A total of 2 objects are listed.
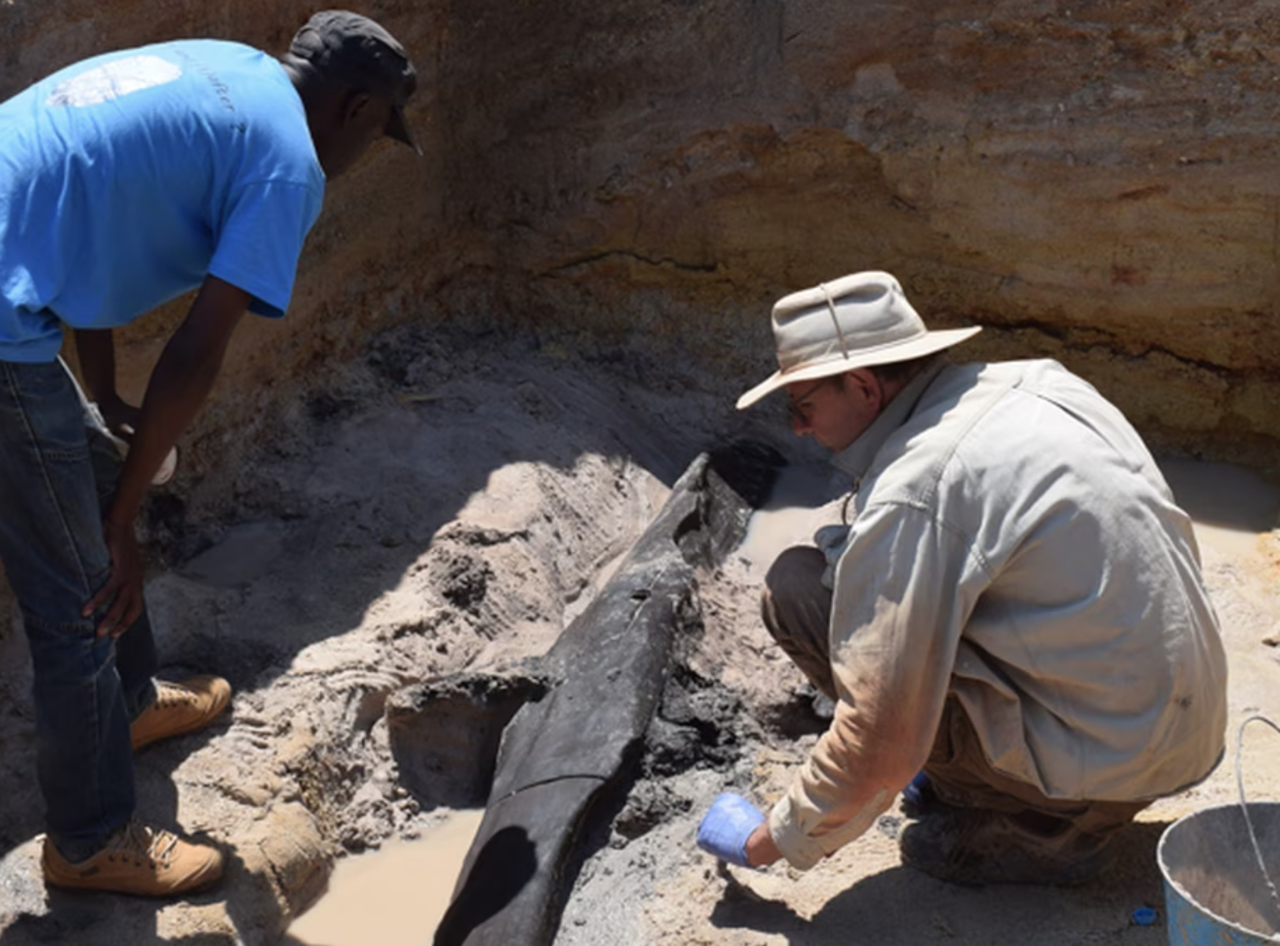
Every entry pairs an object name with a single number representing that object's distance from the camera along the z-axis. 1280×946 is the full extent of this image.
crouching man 2.71
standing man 2.84
